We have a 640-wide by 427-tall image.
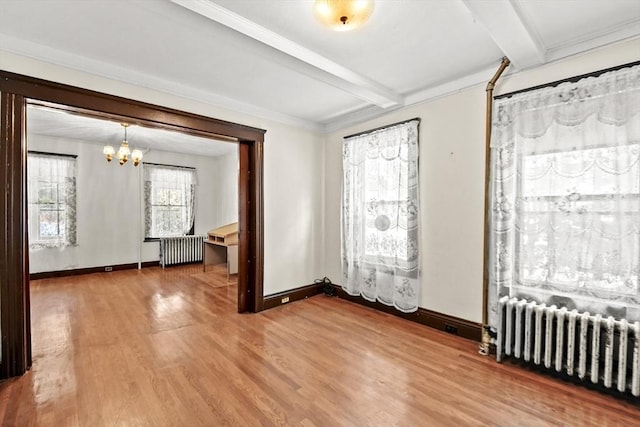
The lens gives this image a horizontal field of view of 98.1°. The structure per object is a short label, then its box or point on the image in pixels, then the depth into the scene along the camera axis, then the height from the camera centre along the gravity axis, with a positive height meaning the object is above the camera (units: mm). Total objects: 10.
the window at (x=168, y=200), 6484 +243
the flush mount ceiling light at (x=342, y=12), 1532 +1126
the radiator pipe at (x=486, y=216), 2590 -52
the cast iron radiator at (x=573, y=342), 1897 -1009
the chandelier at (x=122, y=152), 4773 +998
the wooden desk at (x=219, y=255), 5582 -1000
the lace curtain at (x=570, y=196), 1969 +117
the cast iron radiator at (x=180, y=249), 6484 -957
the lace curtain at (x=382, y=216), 3311 -75
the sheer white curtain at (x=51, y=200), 5246 +191
